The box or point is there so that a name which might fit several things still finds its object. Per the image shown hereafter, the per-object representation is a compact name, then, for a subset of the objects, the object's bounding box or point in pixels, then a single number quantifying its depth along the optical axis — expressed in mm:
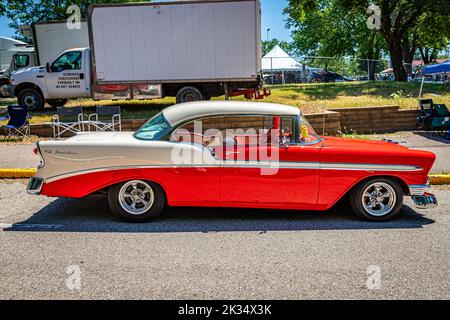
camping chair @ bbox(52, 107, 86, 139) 10516
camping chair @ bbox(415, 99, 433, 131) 11734
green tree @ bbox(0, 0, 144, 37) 34609
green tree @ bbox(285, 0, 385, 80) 44681
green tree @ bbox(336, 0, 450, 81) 25234
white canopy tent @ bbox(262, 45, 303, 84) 34219
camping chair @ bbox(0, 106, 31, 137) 10641
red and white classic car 5113
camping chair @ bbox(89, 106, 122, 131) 10705
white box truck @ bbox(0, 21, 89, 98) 19359
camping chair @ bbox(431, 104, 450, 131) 11555
